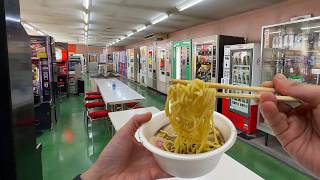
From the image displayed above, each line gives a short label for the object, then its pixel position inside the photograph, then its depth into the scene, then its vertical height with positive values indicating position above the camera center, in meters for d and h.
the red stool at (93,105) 4.50 -0.75
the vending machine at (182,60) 6.02 +0.29
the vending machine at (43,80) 4.43 -0.22
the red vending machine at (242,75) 4.03 -0.14
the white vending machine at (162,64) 7.82 +0.21
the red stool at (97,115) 3.73 -0.79
